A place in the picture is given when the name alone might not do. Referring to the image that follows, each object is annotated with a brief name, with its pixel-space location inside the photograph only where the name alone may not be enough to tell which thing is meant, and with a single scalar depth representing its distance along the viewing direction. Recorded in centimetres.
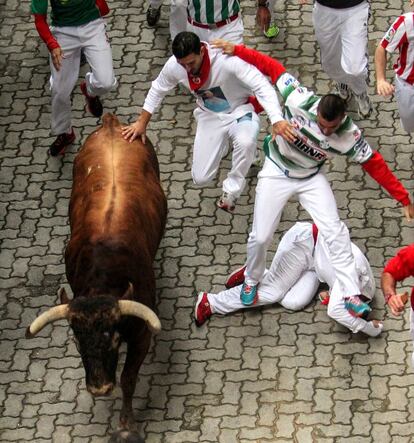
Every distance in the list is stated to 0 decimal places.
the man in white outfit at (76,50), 1354
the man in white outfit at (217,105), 1180
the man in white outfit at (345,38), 1330
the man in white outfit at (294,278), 1183
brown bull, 1032
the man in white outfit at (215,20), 1334
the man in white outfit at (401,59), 1221
